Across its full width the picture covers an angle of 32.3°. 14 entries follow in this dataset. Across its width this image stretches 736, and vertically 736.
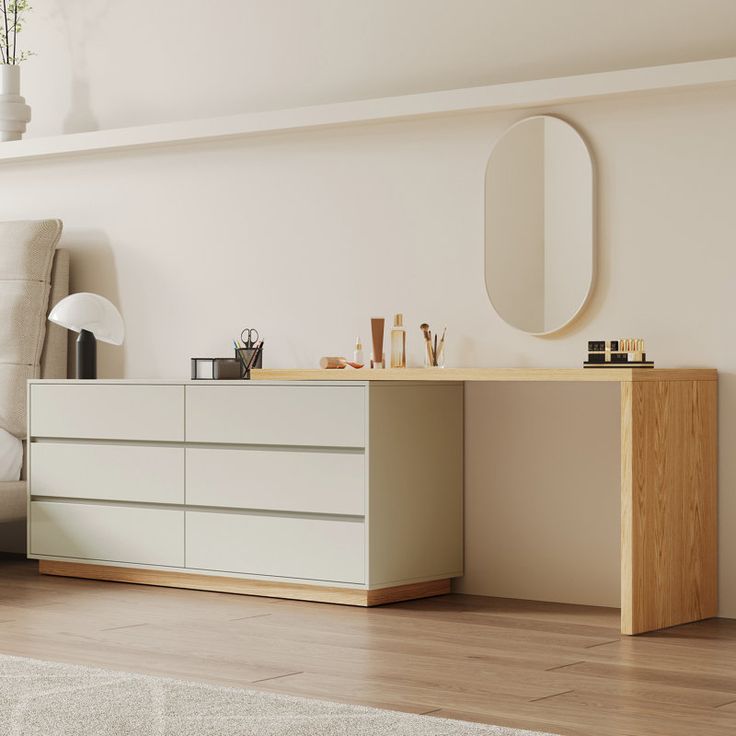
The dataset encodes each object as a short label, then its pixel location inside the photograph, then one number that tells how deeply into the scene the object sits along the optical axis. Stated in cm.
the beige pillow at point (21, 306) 491
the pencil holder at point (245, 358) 448
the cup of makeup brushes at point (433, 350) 419
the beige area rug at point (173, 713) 242
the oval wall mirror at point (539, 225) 405
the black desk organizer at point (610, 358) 368
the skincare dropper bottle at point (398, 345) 422
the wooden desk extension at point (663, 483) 347
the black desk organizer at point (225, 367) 440
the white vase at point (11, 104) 523
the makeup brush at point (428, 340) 418
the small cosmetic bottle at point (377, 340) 424
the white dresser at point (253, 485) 393
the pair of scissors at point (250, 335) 469
